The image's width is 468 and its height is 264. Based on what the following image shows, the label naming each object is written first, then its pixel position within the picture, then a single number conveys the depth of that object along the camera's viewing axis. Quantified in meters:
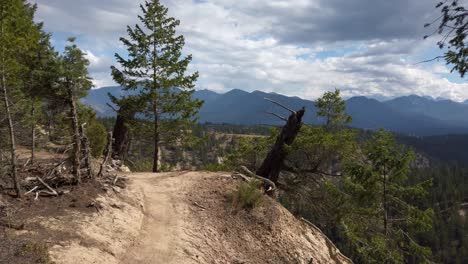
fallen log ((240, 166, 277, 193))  17.30
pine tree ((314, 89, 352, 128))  22.11
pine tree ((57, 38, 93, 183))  12.52
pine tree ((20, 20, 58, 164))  12.61
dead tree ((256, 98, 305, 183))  19.61
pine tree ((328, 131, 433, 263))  16.38
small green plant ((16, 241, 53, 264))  8.54
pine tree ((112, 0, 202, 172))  24.20
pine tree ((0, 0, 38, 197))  11.10
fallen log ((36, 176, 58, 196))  12.26
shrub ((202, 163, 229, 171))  21.27
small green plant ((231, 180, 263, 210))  15.06
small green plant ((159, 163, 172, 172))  26.98
